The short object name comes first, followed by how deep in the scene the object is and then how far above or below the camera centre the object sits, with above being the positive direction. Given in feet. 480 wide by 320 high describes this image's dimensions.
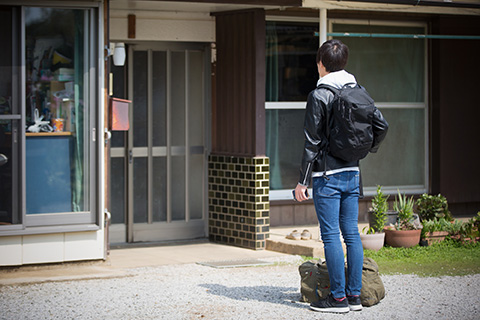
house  23.25 +1.72
